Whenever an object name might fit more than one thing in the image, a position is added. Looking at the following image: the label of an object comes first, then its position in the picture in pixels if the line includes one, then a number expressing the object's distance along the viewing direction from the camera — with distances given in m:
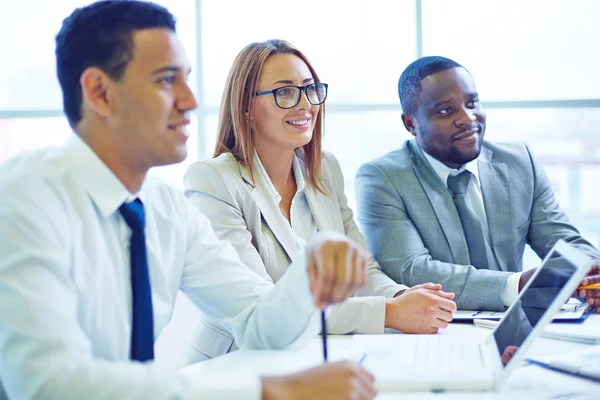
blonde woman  2.48
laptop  1.95
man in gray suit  2.76
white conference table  1.93
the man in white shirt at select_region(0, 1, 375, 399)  1.67
